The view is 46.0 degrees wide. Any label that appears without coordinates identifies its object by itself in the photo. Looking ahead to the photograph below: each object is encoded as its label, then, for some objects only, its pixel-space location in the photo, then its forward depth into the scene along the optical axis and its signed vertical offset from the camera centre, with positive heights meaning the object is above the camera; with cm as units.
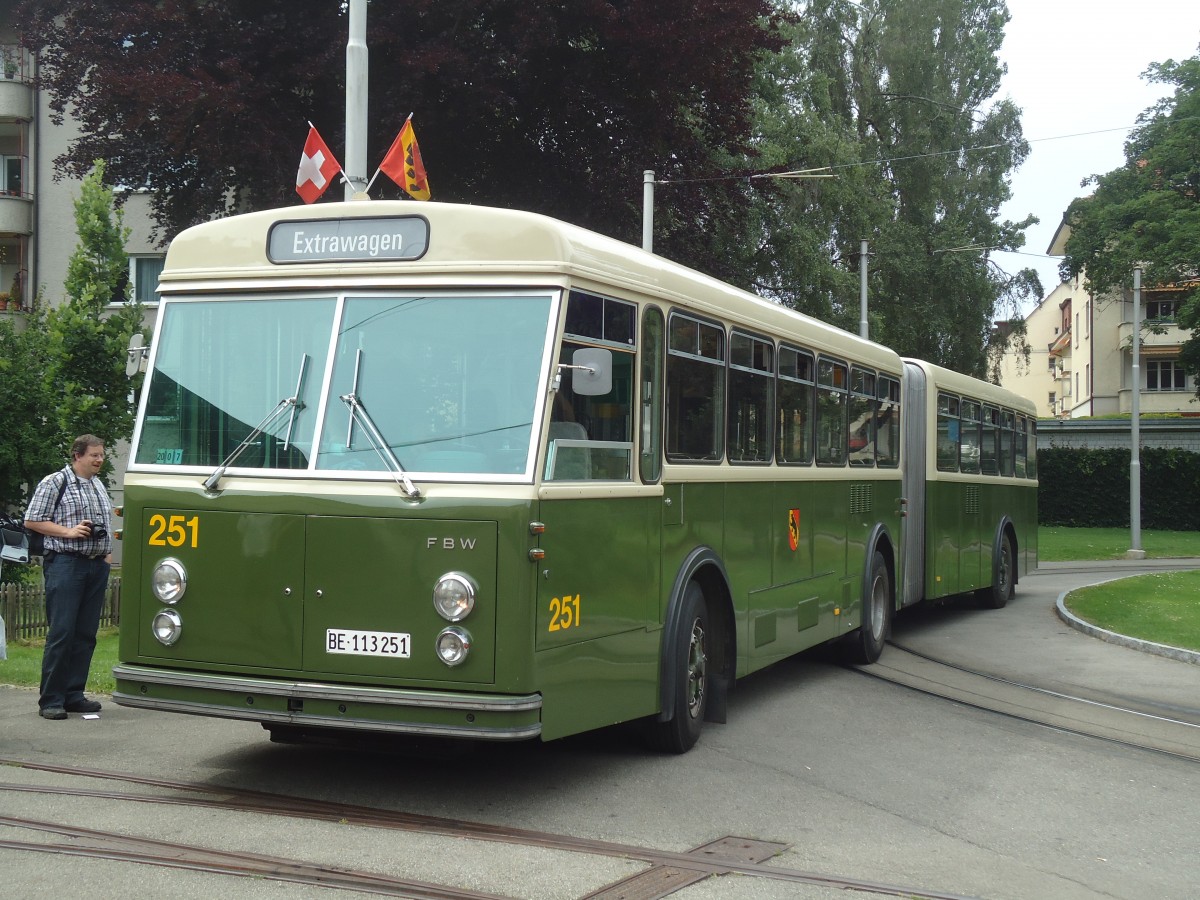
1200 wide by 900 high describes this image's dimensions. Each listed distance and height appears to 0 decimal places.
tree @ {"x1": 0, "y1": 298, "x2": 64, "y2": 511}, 2134 +70
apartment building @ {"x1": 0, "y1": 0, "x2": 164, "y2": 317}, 3316 +620
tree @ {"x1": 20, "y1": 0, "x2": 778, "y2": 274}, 1736 +492
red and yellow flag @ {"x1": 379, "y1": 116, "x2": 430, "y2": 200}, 1445 +317
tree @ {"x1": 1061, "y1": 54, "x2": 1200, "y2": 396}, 4303 +856
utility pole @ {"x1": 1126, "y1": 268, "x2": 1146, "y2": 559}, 3344 +33
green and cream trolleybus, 670 -5
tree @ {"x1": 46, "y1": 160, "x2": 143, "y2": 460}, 1892 +183
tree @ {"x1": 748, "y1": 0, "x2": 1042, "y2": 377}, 4253 +1000
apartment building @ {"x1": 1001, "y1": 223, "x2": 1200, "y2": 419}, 6075 +579
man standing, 908 -59
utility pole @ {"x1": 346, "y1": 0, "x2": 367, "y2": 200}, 1334 +360
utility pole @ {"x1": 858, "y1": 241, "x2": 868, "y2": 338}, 3450 +446
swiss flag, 1451 +315
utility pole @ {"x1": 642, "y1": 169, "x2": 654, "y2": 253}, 1894 +354
